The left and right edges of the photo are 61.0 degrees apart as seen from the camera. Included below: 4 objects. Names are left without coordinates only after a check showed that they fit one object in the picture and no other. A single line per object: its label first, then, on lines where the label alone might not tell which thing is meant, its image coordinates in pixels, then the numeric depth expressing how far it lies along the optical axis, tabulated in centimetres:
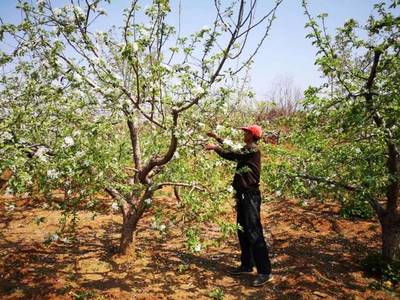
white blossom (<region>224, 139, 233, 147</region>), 471
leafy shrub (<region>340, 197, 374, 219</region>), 619
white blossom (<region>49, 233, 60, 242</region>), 544
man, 588
